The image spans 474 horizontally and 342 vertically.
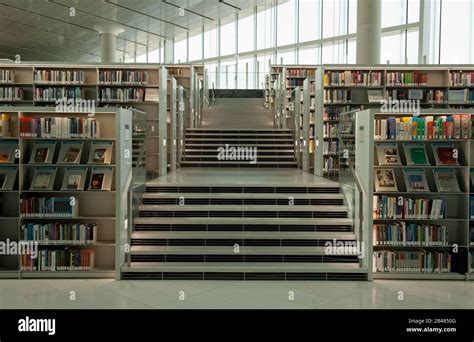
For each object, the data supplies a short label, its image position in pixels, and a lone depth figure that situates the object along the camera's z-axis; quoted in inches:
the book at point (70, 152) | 239.6
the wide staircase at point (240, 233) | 229.1
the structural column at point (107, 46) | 726.5
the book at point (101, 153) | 240.8
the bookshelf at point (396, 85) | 378.3
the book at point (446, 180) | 237.6
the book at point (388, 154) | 243.9
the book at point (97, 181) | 238.2
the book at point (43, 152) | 237.8
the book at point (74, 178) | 238.7
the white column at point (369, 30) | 517.3
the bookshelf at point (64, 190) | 232.8
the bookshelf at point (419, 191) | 233.9
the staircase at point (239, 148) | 448.1
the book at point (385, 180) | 240.8
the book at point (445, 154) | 240.2
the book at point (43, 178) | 237.0
